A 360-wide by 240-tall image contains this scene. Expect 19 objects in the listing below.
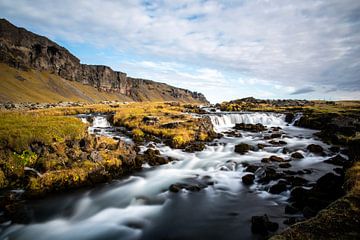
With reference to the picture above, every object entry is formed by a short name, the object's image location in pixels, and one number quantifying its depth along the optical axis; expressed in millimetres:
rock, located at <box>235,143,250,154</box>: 31772
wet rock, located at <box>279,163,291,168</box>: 24719
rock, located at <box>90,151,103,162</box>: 21438
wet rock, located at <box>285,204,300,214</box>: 15138
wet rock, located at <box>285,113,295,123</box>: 63244
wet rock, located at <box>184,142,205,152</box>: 31609
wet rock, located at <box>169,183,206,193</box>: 20203
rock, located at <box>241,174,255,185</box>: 21266
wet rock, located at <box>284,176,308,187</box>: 19477
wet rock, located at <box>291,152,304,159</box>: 28797
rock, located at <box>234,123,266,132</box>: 50344
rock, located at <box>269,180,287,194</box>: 18531
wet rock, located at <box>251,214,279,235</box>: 13328
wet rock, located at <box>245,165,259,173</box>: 23861
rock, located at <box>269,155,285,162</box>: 27050
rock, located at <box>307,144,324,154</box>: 30828
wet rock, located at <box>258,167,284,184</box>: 20688
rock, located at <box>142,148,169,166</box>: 26047
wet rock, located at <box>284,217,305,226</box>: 13527
